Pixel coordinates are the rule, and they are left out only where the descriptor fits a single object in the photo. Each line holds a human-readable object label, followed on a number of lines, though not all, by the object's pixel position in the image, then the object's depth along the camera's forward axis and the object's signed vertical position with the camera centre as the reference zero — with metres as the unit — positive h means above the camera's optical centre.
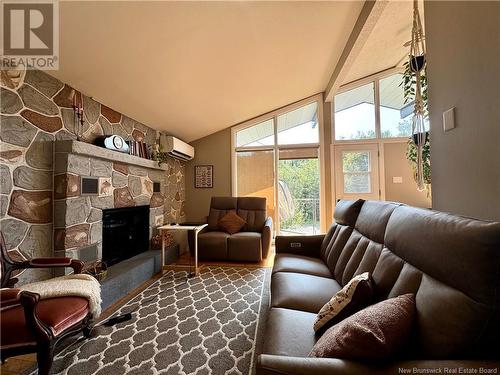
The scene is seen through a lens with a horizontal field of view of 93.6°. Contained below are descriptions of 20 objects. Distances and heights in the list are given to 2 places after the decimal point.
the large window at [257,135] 5.06 +1.25
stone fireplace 2.22 +0.03
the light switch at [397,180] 4.54 +0.20
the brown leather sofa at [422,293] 0.71 -0.41
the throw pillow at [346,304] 1.12 -0.55
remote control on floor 1.97 -1.07
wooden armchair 1.25 -0.71
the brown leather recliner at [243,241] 3.57 -0.73
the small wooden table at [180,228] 3.12 -0.49
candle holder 2.46 +0.85
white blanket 1.52 -0.62
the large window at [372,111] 4.56 +1.59
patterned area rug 1.51 -1.09
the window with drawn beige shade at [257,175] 4.99 +0.38
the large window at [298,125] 4.93 +1.42
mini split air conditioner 4.11 +0.86
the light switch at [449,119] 1.43 +0.44
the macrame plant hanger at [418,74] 1.91 +0.95
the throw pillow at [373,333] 0.75 -0.48
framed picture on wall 5.17 +0.39
